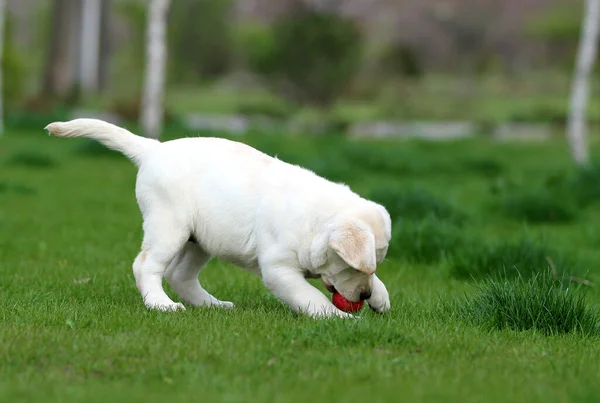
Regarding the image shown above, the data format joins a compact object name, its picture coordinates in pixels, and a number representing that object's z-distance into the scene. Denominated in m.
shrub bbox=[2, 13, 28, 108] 27.48
